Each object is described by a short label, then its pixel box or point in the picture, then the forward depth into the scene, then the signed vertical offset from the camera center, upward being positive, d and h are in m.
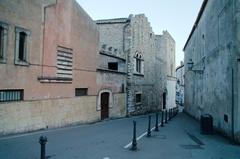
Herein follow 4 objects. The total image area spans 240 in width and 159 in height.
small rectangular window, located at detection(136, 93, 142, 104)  19.22 -1.23
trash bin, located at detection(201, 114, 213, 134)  9.44 -1.92
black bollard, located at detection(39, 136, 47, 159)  3.86 -1.21
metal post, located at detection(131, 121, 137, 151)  6.39 -1.99
